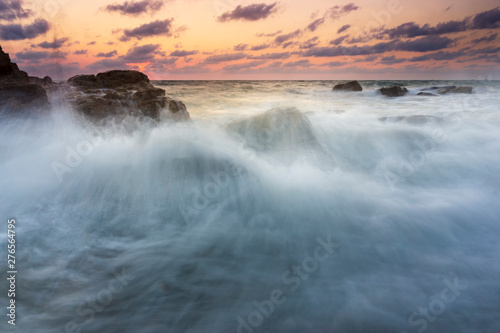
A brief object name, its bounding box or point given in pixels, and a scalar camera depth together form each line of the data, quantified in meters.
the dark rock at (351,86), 35.53
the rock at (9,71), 8.87
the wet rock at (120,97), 9.17
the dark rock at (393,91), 30.38
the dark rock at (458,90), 28.58
